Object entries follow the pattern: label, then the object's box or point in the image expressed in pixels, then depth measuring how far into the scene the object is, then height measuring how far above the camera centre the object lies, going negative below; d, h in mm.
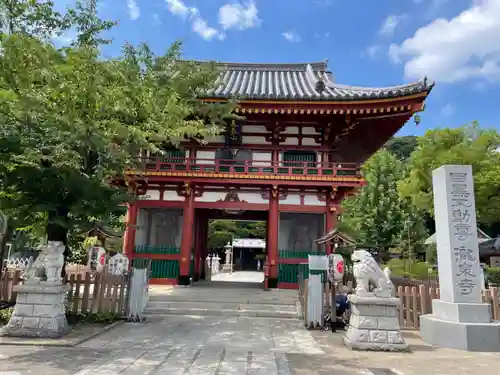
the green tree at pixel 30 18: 7672 +5093
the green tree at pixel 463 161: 18641 +5263
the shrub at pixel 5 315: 8095 -1620
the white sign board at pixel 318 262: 10041 -202
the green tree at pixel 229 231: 36625 +2460
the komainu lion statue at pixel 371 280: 7051 -463
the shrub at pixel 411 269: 18916 -656
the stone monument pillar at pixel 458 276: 7004 -346
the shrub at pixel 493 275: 18759 -788
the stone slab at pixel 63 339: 6448 -1746
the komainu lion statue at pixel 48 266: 7309 -396
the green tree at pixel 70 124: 6754 +2554
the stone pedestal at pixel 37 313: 6914 -1312
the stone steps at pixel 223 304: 10203 -1596
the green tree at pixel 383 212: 23500 +2991
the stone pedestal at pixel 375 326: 6723 -1323
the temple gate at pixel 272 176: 14516 +3162
